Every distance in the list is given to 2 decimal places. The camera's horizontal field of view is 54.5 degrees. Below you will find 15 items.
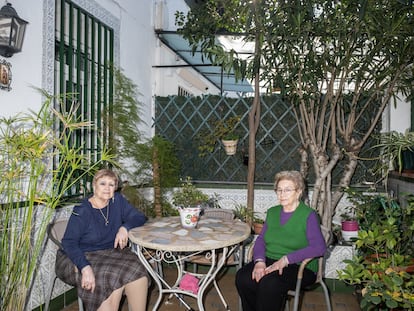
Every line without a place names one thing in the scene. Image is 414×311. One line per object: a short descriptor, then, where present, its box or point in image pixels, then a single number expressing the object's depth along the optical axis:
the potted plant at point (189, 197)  4.04
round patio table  2.27
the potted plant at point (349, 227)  3.83
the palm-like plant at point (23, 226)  1.90
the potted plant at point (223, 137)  4.80
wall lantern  2.44
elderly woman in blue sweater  2.31
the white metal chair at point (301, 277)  2.25
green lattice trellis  4.84
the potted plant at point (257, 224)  4.12
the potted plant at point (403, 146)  2.32
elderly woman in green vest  2.27
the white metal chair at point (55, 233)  2.56
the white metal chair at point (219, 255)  2.94
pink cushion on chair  2.65
